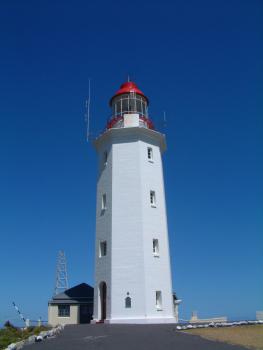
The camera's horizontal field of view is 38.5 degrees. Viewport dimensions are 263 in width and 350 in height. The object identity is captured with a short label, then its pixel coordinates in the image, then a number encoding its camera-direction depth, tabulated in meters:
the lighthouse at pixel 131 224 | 23.66
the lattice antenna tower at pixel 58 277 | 50.19
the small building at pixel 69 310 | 27.56
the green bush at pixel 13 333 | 14.27
